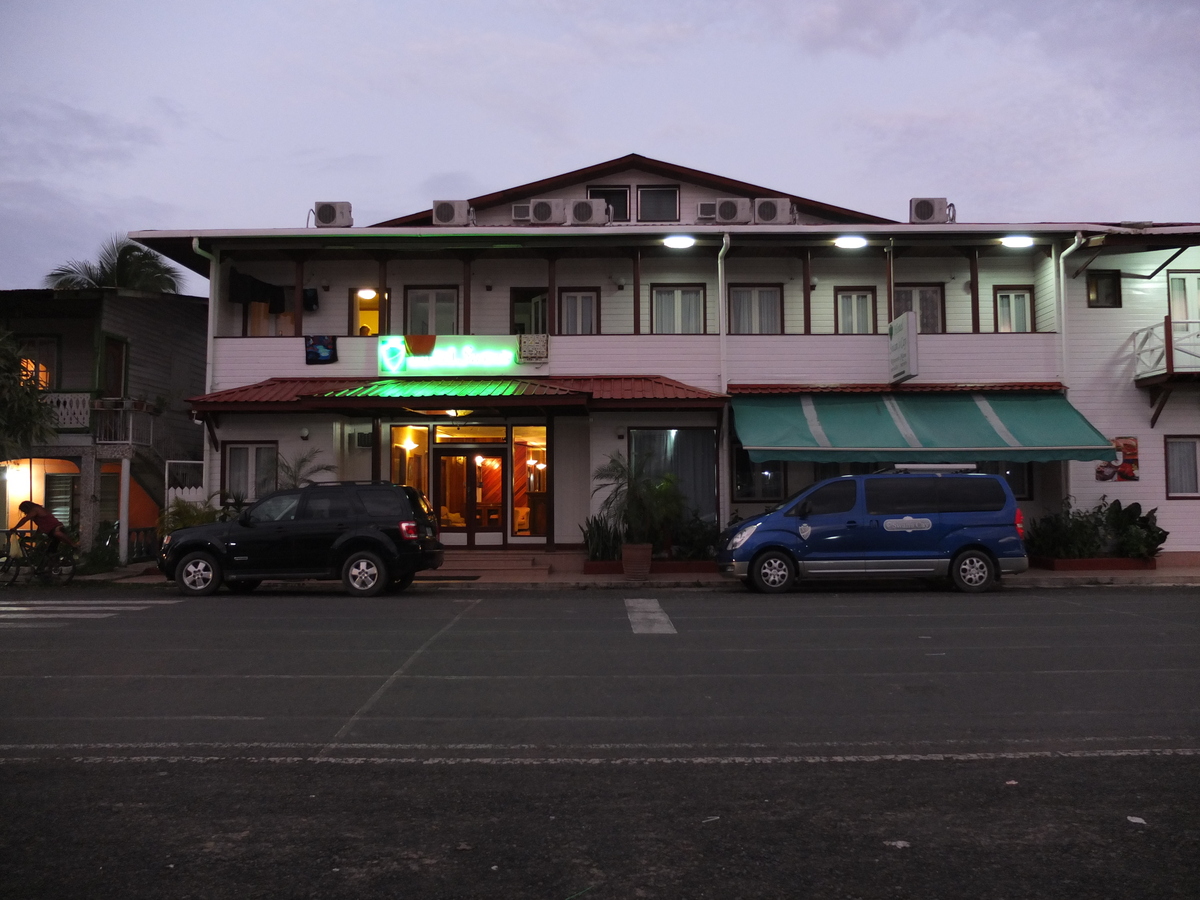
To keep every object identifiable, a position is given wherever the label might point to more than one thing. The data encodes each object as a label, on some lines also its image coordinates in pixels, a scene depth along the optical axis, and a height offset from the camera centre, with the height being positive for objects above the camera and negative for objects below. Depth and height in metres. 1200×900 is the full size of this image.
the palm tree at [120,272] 32.56 +8.02
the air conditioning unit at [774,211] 21.16 +6.47
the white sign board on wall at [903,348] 18.77 +3.13
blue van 15.59 -0.52
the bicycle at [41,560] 17.38 -1.00
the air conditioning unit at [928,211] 21.19 +6.49
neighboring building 21.22 +2.37
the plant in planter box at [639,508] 17.73 -0.08
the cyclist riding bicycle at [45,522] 17.20 -0.30
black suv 15.13 -0.62
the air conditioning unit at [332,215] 21.41 +6.50
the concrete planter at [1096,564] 18.58 -1.21
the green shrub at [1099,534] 18.78 -0.62
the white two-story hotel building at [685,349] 19.75 +3.29
